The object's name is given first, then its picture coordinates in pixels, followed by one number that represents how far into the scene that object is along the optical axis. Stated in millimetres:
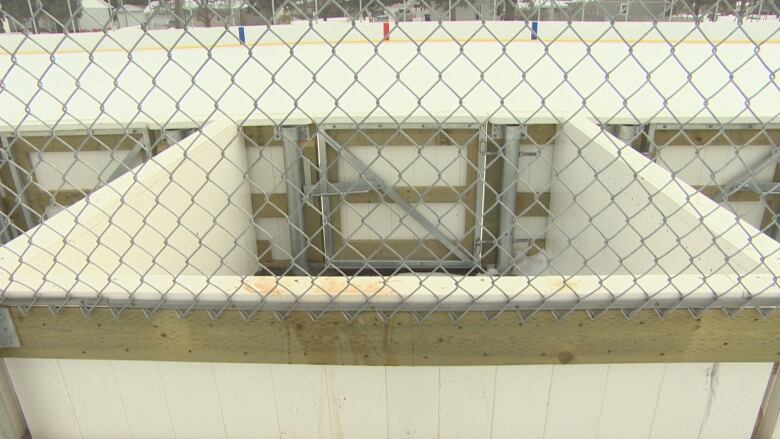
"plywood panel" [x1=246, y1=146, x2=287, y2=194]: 3934
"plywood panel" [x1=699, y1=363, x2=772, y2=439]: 1474
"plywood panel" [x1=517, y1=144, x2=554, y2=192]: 3824
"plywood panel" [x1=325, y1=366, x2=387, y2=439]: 1529
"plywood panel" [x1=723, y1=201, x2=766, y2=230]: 3963
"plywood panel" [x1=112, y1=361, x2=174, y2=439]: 1538
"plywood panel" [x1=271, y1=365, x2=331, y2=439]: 1532
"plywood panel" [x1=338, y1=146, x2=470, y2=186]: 3877
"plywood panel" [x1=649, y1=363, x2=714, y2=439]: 1491
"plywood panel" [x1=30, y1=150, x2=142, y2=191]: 3986
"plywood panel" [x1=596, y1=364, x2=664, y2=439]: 1501
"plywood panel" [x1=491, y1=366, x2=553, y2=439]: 1520
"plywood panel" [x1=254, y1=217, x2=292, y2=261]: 4121
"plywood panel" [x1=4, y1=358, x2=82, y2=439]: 1545
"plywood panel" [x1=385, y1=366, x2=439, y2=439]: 1534
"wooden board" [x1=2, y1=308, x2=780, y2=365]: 1426
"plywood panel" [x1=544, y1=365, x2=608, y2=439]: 1515
